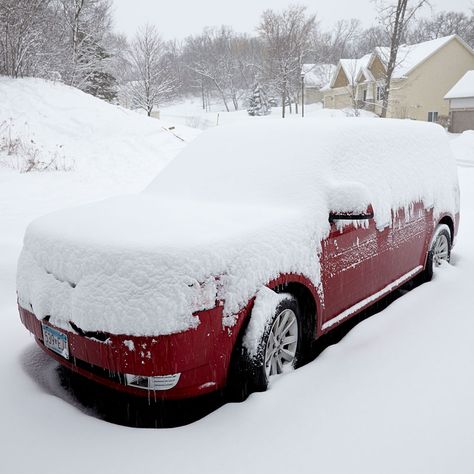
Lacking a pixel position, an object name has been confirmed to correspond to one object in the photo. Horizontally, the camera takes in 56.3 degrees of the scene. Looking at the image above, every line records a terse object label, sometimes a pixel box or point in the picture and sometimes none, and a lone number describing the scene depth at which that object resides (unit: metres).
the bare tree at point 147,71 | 35.91
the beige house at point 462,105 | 34.41
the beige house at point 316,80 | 59.88
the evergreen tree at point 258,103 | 53.47
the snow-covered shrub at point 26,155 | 9.88
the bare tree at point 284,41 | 48.50
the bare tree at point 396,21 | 20.02
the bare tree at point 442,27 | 61.03
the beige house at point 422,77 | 38.44
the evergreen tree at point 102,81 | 26.98
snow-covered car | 2.21
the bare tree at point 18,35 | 14.77
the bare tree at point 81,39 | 21.58
